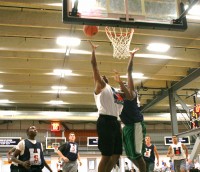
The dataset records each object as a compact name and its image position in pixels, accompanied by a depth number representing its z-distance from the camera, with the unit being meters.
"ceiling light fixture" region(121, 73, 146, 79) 14.24
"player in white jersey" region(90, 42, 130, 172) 4.02
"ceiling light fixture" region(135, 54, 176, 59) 11.69
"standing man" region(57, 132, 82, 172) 9.30
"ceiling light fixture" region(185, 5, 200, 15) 8.68
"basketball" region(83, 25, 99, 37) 5.74
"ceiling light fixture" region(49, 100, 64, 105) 19.16
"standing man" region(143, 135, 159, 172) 9.47
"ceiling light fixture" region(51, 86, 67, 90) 15.97
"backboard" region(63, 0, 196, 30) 5.45
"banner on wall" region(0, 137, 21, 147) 20.36
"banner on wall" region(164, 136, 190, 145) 22.36
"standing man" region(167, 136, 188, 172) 11.35
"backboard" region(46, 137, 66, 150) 20.80
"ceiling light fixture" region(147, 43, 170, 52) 10.95
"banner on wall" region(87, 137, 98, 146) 21.54
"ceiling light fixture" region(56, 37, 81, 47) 10.44
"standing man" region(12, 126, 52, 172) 5.58
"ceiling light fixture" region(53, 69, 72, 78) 13.52
